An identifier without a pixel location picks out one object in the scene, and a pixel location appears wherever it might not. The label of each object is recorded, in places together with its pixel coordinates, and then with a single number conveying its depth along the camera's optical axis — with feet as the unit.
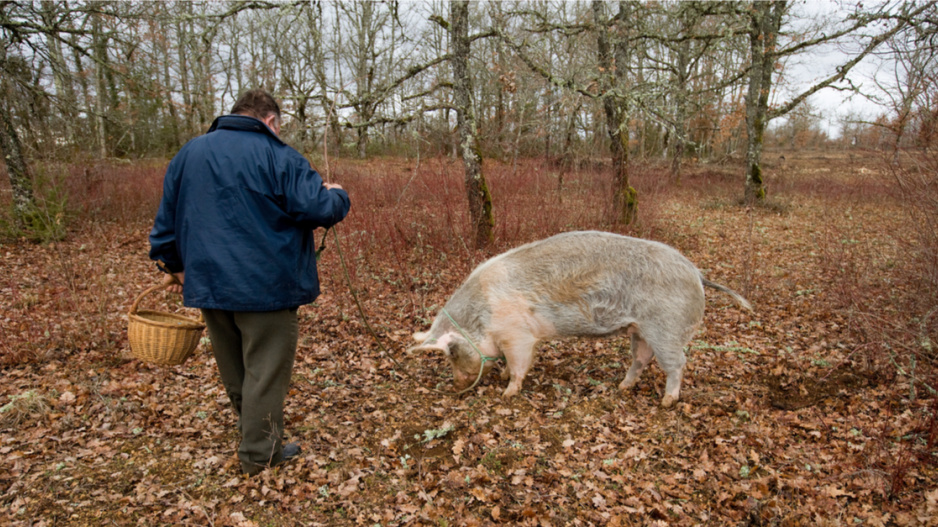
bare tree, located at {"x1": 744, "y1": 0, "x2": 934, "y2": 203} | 40.57
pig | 14.26
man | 9.66
